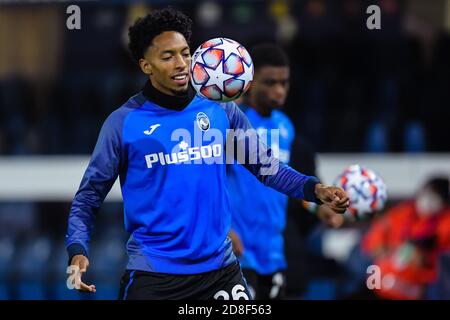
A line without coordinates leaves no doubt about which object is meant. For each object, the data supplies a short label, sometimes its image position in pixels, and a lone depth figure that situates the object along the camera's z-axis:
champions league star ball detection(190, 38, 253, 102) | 10.66
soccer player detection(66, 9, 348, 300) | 10.34
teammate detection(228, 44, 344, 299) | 13.97
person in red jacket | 20.45
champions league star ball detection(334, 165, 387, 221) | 13.86
